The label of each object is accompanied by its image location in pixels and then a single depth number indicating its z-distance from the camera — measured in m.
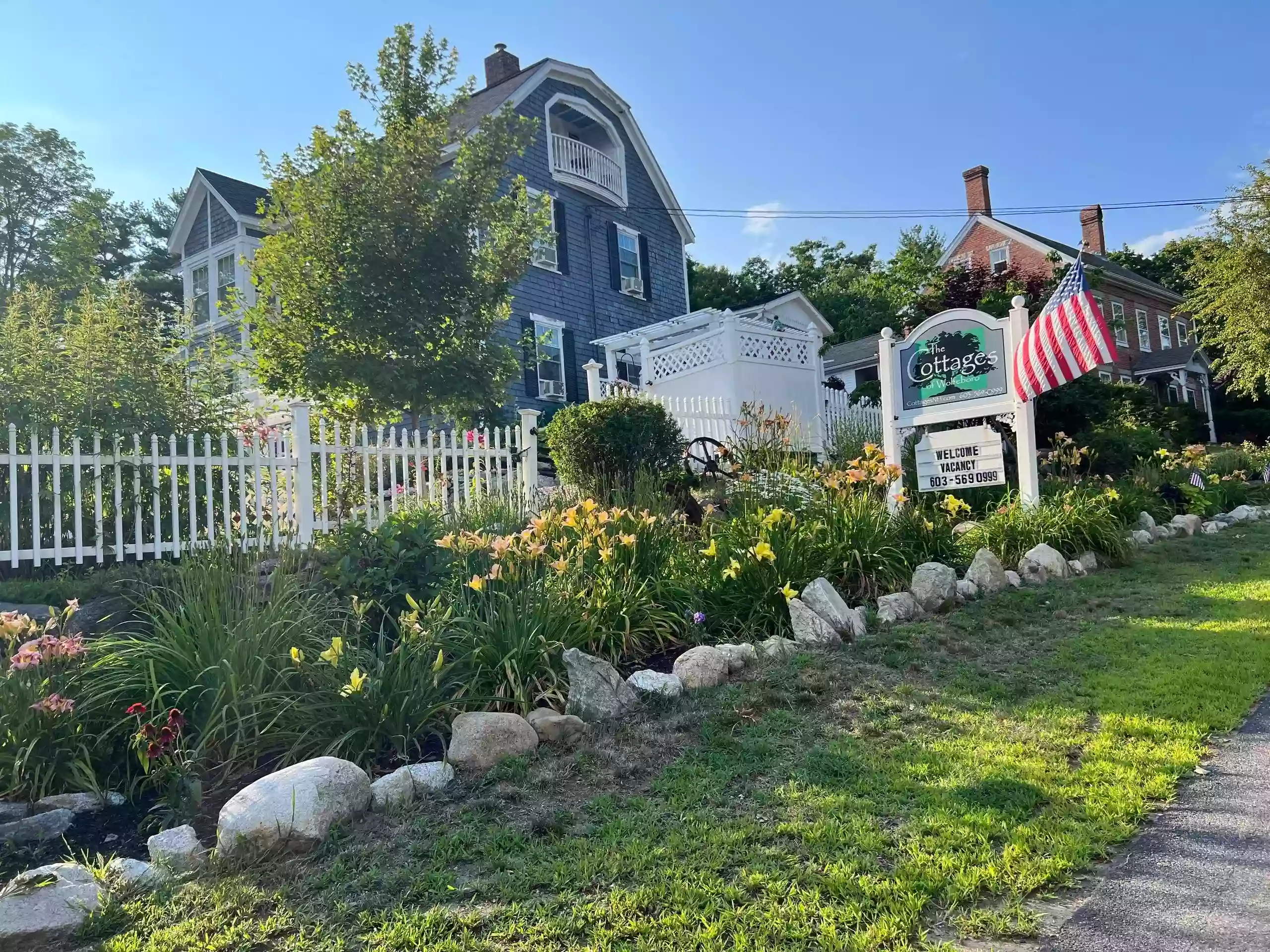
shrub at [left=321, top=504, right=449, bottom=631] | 4.50
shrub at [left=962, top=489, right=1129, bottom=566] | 7.21
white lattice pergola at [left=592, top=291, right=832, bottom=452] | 12.96
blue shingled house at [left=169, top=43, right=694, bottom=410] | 18.80
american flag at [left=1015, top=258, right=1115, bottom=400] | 7.42
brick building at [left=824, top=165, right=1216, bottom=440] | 32.56
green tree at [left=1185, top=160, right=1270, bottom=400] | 23.03
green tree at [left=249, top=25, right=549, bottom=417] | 10.97
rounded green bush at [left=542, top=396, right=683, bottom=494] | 8.53
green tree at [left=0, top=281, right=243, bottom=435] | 7.14
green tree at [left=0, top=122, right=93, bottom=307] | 27.31
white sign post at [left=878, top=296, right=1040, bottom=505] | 7.98
